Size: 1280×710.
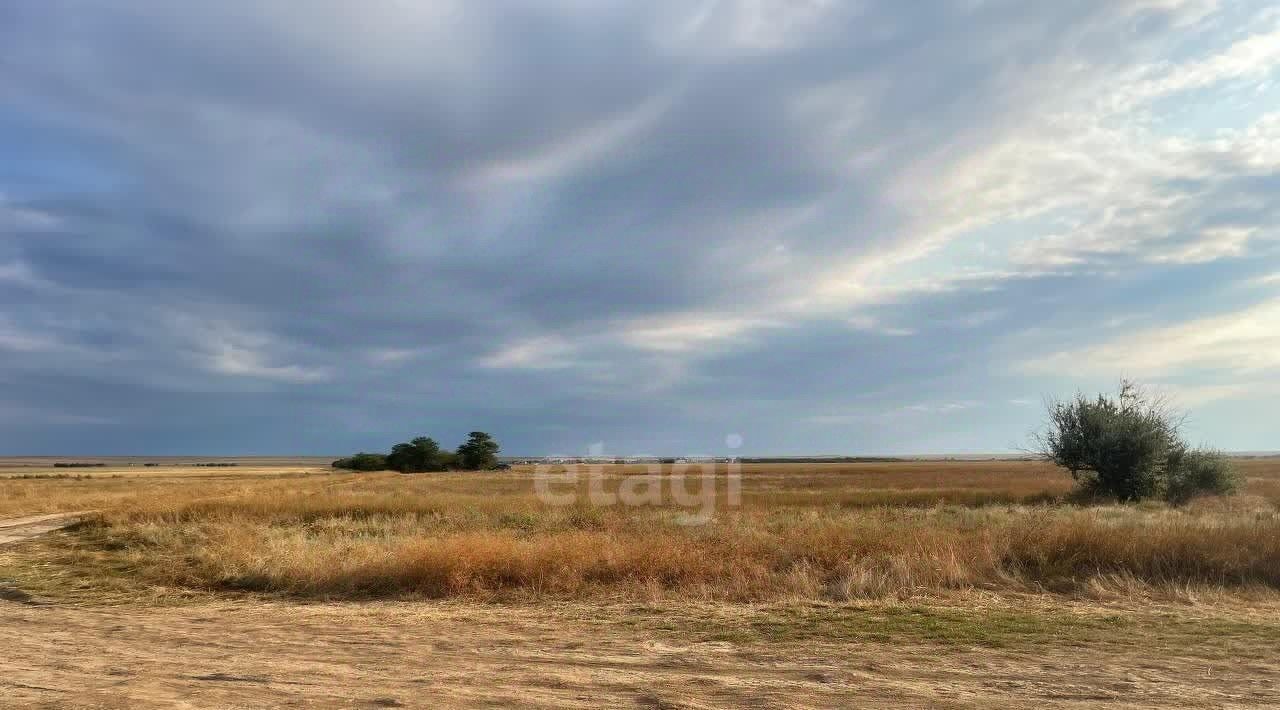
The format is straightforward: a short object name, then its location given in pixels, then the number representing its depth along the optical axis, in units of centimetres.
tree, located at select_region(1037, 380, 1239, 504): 3016
